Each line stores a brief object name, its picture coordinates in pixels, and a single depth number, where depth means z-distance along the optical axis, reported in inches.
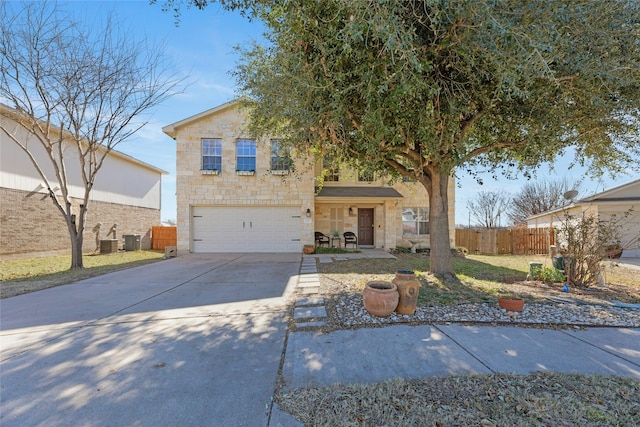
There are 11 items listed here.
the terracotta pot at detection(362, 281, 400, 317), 177.8
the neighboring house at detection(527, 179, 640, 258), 539.7
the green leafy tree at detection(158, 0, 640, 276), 158.4
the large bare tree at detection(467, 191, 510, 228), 1158.3
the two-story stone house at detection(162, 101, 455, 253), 518.6
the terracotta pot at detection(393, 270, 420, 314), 182.9
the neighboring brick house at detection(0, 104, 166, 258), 455.8
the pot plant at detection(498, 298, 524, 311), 188.1
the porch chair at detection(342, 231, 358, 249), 588.1
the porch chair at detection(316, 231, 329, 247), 582.9
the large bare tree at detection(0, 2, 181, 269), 323.3
